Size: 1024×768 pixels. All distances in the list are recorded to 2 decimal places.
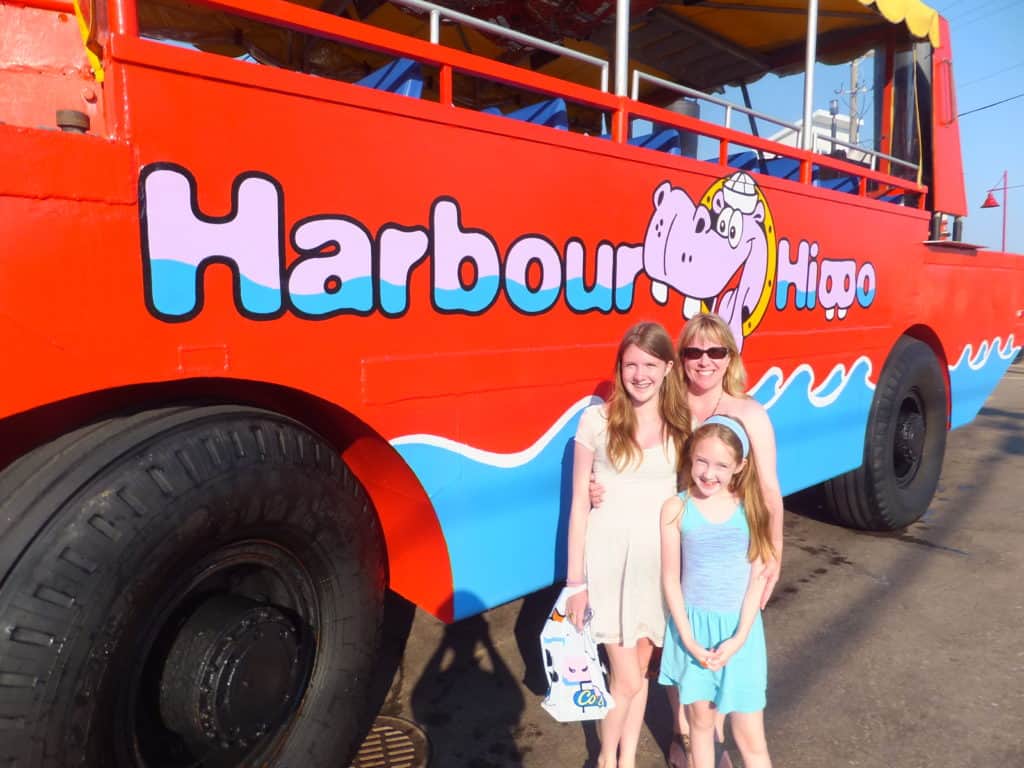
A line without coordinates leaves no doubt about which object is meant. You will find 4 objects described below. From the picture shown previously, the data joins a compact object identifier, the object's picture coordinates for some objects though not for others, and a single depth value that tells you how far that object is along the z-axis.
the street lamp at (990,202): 14.97
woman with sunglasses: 2.16
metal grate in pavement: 2.38
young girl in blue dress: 2.00
